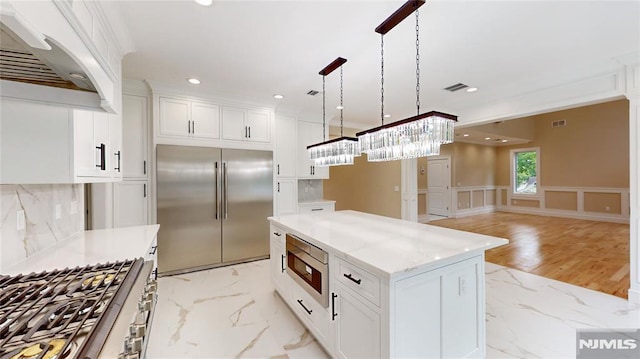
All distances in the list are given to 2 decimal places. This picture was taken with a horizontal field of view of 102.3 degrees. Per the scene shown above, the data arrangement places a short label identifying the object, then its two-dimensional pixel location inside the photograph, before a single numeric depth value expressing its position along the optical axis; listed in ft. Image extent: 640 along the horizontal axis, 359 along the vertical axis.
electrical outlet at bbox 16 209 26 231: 4.78
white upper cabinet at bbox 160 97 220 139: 11.37
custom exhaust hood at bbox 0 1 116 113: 2.05
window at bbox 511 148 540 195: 27.76
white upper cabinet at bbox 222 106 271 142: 12.74
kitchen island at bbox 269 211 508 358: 4.44
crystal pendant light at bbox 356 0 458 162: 5.87
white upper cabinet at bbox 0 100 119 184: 4.32
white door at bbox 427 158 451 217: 27.04
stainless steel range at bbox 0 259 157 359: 2.25
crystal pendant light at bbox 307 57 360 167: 8.66
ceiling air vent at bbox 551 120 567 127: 25.27
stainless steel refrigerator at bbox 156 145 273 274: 11.02
